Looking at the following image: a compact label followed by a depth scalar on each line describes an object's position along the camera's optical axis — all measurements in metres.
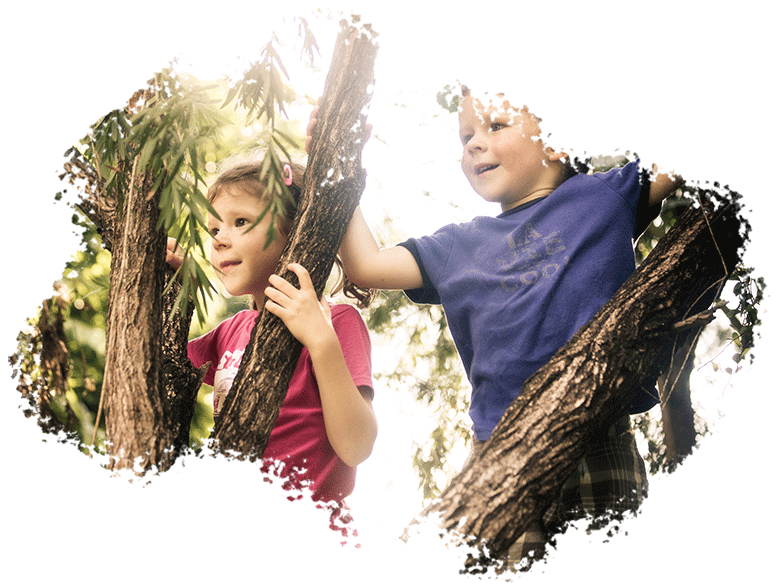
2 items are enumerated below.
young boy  1.31
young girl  1.19
